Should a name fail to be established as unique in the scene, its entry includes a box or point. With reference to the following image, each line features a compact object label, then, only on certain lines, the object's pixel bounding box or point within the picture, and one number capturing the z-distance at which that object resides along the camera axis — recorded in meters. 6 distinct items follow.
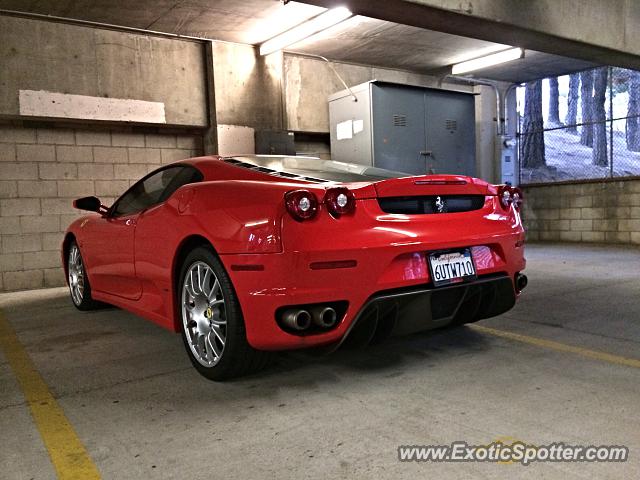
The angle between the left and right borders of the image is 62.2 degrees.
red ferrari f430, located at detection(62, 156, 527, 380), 2.50
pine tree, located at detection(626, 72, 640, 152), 10.45
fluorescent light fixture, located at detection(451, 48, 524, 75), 9.43
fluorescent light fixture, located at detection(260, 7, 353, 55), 7.45
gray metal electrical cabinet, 8.66
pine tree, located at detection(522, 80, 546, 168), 12.48
